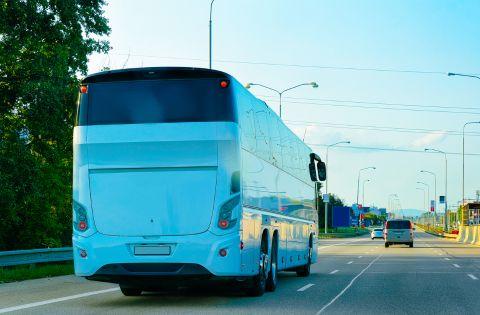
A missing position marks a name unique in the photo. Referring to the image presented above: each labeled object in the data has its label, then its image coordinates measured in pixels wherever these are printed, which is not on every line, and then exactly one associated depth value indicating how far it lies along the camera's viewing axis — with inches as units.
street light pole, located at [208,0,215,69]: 1196.7
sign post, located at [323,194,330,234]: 3034.0
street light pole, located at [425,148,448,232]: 3836.6
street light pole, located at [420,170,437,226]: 5656.5
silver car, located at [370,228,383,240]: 3058.6
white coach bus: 462.9
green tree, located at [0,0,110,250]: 1082.7
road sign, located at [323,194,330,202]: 3034.0
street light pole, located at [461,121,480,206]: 2952.8
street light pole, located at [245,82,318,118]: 1997.2
